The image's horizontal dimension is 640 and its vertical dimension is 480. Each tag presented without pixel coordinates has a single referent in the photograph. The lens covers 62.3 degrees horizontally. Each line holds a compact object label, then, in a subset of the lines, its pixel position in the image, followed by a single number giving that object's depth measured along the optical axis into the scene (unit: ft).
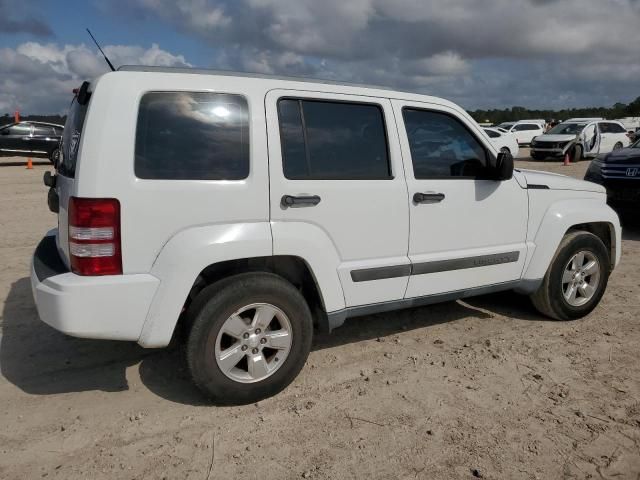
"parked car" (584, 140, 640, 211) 26.03
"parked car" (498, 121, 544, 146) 102.32
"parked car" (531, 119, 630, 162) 68.65
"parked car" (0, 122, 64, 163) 59.30
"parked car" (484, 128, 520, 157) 74.95
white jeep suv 9.18
